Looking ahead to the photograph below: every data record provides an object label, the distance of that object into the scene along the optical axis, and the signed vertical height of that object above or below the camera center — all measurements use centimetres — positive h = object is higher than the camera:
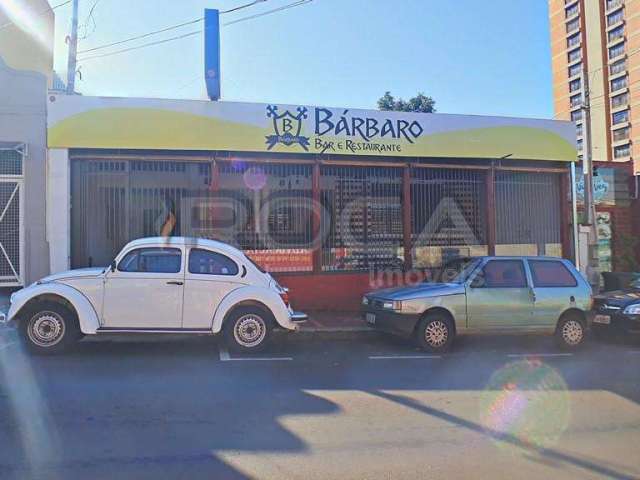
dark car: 912 -106
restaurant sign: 1117 +300
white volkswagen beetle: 744 -54
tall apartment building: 6475 +2506
